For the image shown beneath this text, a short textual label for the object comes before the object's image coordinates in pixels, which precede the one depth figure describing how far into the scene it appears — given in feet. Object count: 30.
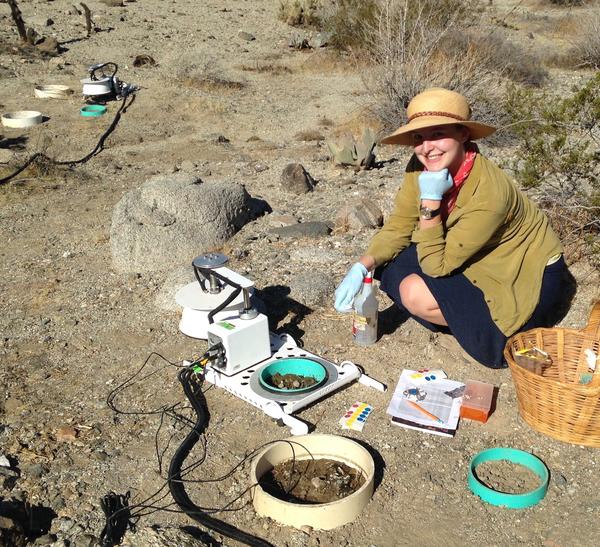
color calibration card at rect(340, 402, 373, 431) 9.37
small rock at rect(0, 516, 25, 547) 6.93
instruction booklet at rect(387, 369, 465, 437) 9.30
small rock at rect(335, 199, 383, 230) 15.44
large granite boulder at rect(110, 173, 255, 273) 14.35
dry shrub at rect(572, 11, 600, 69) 34.35
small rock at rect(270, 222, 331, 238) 15.33
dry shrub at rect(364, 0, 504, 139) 22.95
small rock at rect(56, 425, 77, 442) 9.27
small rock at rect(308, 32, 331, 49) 39.39
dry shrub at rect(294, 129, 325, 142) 24.08
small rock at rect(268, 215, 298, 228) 16.11
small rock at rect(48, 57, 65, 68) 34.68
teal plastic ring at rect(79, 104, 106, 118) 27.22
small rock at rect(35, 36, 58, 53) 37.11
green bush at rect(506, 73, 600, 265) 13.25
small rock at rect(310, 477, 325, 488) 8.23
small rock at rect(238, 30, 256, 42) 42.93
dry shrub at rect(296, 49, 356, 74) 35.42
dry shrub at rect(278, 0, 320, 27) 46.75
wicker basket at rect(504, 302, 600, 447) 8.38
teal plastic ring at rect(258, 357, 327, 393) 9.97
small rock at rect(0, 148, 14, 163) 21.49
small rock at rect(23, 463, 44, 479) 8.53
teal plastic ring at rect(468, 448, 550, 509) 7.93
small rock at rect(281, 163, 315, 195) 18.21
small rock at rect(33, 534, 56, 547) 7.27
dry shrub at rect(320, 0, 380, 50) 35.42
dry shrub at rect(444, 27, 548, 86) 28.84
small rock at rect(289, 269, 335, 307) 12.64
